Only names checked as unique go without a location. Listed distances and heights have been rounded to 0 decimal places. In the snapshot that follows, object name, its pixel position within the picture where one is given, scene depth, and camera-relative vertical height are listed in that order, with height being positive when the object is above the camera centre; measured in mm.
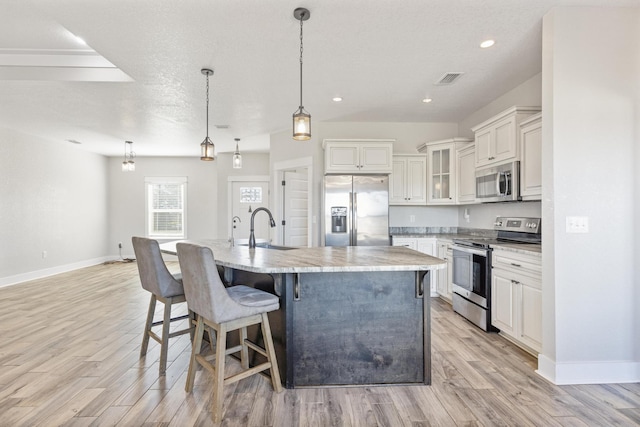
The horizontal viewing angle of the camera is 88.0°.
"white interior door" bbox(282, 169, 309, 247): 5871 +149
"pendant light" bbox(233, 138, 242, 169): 4684 +789
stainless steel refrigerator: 4535 +45
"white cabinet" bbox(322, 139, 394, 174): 4609 +842
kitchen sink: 2959 -284
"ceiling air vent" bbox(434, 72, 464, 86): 3409 +1467
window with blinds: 8133 +187
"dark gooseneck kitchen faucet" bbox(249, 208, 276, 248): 2936 -223
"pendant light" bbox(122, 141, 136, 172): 6201 +1400
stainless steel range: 3266 -510
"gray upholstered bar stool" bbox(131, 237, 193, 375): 2441 -496
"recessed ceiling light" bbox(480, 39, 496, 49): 2758 +1462
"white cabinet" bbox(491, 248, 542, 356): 2635 -698
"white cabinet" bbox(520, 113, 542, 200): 2979 +550
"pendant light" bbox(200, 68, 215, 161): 3254 +669
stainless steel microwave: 3301 +364
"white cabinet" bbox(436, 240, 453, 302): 4125 -766
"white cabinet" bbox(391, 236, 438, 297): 4457 -355
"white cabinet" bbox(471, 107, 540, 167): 3234 +856
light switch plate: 2316 -47
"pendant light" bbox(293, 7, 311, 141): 2328 +681
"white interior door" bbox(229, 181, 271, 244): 7680 +281
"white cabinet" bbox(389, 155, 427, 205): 4883 +527
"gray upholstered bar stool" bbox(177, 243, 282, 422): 1898 -558
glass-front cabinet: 4598 +669
